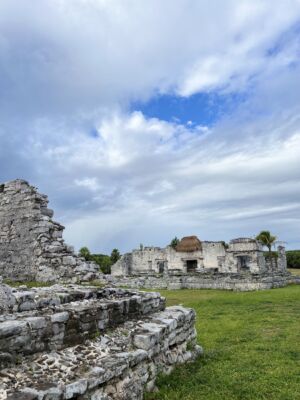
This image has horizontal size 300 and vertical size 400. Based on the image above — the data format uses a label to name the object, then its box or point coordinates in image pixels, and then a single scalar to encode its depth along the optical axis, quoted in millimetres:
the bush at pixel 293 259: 50031
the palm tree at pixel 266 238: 40094
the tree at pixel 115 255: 47425
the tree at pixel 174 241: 48125
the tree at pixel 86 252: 43969
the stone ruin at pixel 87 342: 3979
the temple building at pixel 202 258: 32844
